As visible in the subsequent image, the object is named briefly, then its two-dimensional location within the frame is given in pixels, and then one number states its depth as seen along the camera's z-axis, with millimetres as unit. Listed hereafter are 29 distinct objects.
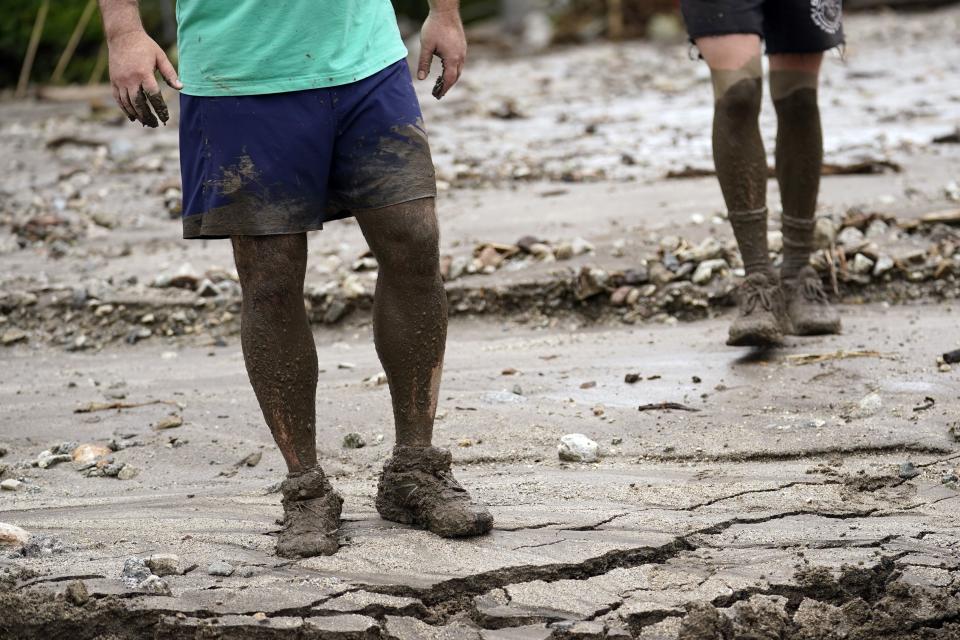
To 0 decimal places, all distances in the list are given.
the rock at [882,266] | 9516
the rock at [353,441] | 7180
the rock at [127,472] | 6887
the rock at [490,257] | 10391
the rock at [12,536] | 5711
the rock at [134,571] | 5301
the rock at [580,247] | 10398
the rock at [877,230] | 10125
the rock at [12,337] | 10180
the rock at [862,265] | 9547
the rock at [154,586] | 5226
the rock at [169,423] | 7699
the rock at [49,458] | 7062
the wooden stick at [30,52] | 27141
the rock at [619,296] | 9672
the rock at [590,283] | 9734
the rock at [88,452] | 7145
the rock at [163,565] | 5414
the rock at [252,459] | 7000
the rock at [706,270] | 9656
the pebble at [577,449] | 6709
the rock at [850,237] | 9925
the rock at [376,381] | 8289
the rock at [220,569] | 5379
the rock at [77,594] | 5160
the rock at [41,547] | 5633
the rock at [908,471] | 6184
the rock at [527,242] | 10546
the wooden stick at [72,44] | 27297
